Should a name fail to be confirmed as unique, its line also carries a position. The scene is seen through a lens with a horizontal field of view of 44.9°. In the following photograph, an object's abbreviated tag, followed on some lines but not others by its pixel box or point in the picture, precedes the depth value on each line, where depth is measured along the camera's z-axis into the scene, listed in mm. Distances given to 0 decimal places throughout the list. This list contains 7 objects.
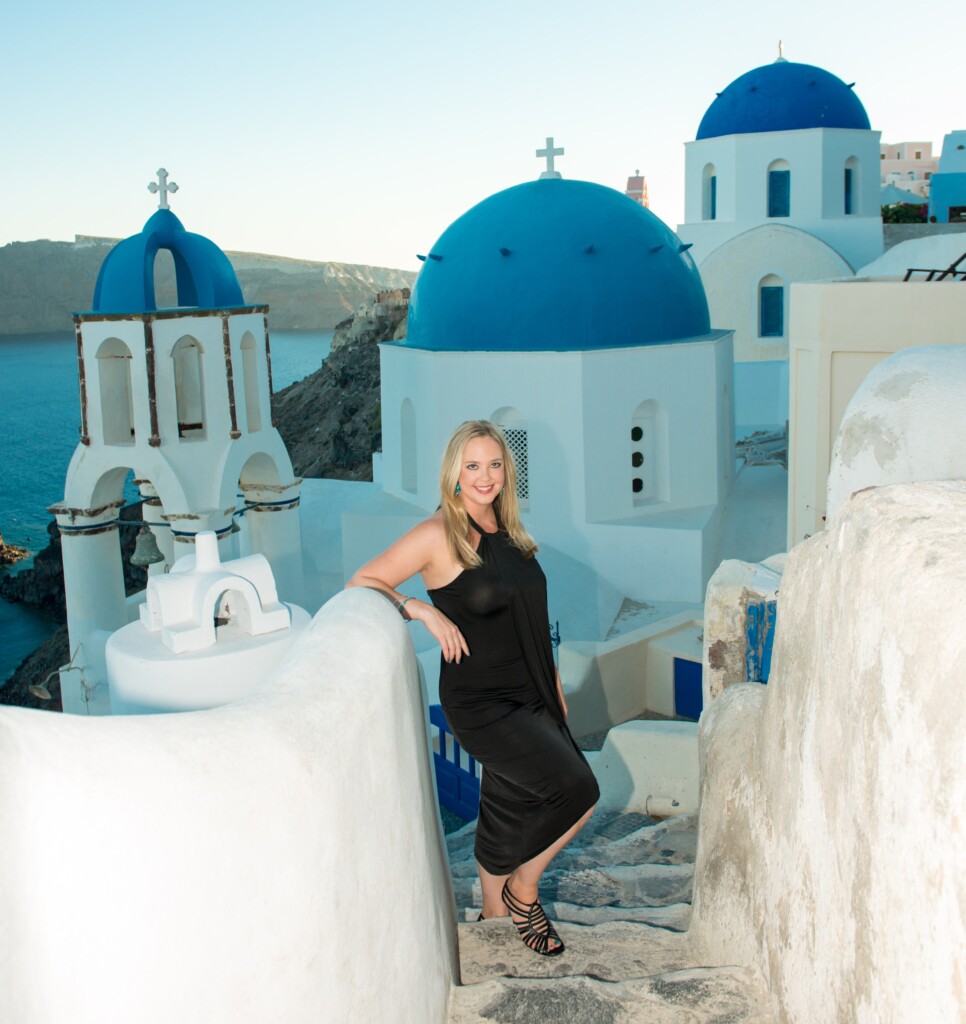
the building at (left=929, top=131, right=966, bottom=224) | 31719
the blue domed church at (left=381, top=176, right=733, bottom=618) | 11945
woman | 3131
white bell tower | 10383
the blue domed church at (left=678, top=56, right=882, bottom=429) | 18703
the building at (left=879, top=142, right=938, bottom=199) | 67500
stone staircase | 2617
